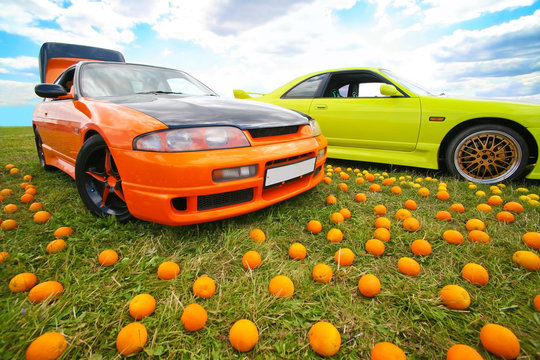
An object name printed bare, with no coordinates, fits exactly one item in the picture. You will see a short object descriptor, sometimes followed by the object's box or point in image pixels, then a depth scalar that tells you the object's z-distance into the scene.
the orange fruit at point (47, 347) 0.97
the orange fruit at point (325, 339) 1.00
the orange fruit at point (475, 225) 1.88
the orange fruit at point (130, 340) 1.02
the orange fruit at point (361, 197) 2.52
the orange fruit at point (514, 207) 2.19
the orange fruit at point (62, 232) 1.82
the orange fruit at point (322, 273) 1.39
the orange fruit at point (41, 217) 2.07
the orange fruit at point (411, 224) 1.90
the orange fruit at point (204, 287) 1.29
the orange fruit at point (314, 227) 1.93
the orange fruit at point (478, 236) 1.73
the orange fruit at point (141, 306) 1.17
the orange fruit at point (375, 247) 1.64
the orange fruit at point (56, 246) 1.64
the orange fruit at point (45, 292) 1.26
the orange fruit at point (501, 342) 0.99
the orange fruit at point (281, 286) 1.29
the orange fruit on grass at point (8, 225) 1.97
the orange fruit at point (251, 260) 1.52
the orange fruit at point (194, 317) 1.11
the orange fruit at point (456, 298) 1.20
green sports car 2.94
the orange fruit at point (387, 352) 0.95
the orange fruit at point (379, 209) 2.22
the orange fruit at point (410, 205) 2.35
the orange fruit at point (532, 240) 1.66
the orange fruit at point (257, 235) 1.79
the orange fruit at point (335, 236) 1.79
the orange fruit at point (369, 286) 1.29
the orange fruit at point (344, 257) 1.54
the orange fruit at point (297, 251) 1.62
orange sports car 1.55
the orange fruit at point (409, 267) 1.45
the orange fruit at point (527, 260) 1.45
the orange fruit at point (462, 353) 0.93
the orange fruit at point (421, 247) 1.63
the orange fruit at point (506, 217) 2.02
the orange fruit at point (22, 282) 1.33
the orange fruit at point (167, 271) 1.43
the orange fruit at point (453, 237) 1.72
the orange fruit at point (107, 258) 1.53
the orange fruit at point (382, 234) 1.77
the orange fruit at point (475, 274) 1.36
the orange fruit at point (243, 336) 1.02
